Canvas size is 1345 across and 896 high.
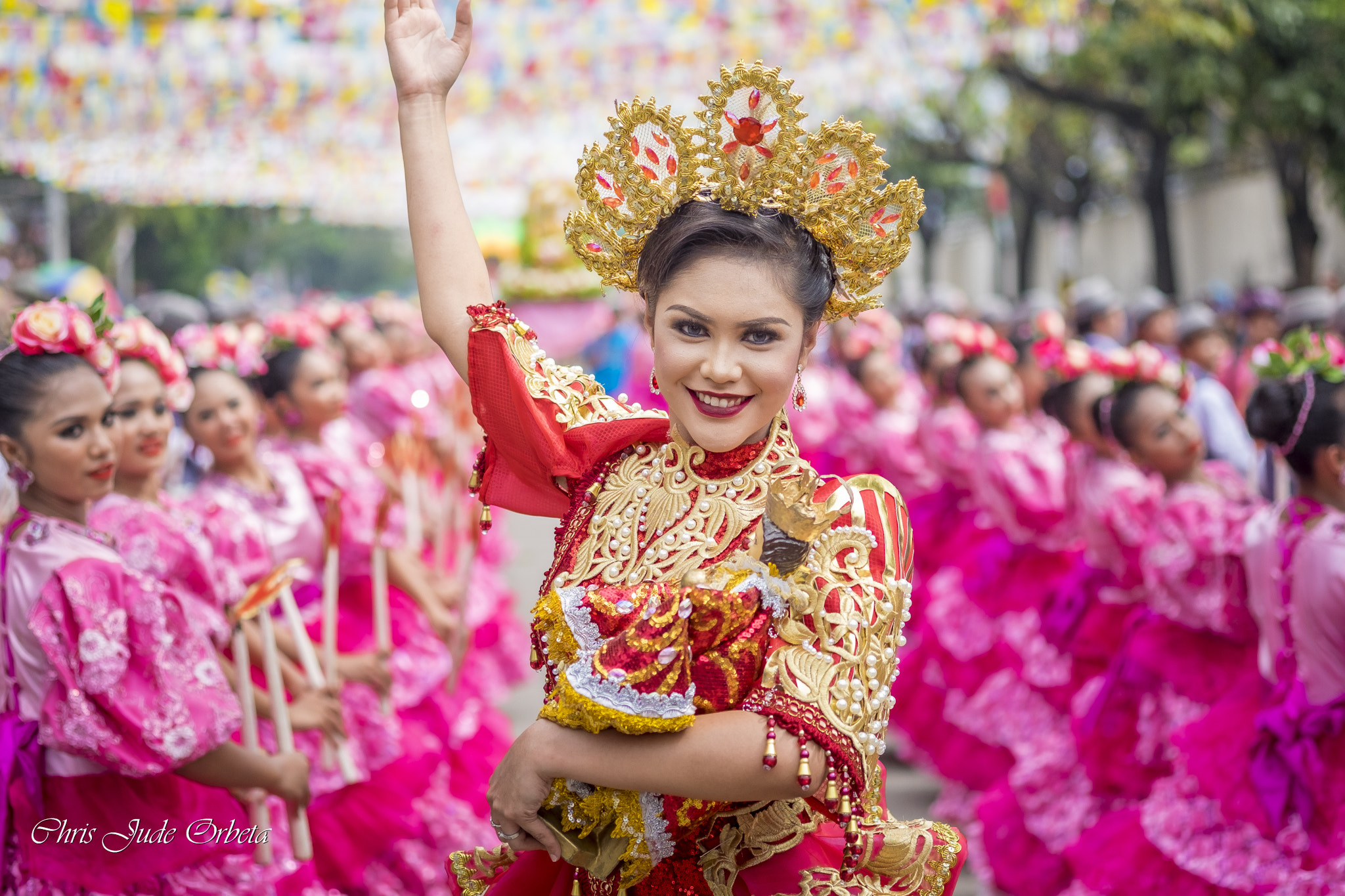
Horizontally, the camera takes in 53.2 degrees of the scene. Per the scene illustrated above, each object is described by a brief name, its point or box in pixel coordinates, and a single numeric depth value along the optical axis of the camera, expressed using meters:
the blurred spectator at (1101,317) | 8.48
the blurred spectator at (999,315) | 12.05
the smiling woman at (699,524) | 1.75
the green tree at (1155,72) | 11.35
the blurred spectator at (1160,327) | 8.37
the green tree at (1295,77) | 12.30
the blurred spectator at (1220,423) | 6.11
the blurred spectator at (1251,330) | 7.39
